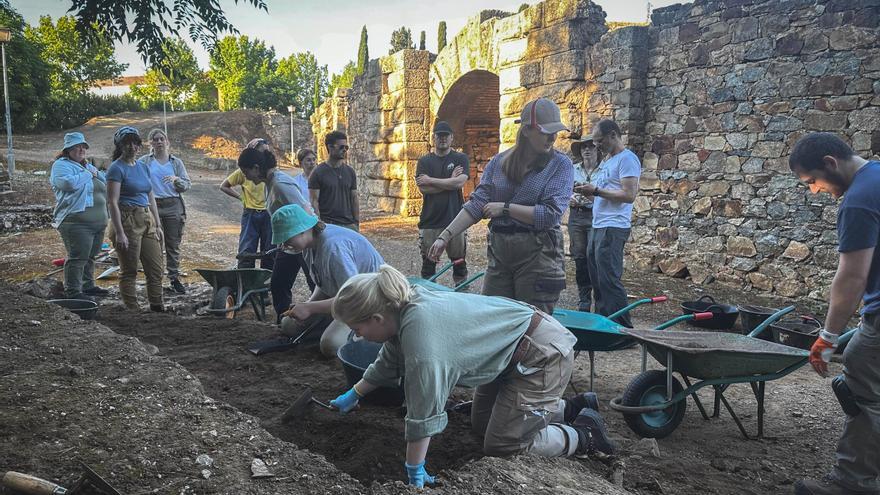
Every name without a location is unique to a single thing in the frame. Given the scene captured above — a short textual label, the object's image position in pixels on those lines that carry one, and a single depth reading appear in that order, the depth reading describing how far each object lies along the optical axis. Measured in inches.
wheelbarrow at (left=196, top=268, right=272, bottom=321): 206.7
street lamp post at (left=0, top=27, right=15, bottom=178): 524.1
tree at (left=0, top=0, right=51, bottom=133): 890.1
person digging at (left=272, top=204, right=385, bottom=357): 132.7
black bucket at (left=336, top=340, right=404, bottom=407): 123.5
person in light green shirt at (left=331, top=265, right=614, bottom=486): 86.9
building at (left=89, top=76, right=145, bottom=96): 1765.1
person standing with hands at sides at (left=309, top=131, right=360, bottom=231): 225.8
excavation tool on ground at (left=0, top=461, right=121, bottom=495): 81.7
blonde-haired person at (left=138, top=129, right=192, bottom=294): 256.4
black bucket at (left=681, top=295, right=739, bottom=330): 222.2
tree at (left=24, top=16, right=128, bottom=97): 1476.4
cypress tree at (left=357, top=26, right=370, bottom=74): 1393.7
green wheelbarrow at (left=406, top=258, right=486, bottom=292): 149.6
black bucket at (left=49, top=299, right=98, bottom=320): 186.7
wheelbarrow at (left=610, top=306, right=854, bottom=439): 118.8
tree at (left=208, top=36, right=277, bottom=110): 1603.1
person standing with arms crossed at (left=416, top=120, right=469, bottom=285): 230.5
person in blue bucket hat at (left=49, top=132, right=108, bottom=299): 204.4
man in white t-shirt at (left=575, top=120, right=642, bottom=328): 197.2
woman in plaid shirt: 135.5
